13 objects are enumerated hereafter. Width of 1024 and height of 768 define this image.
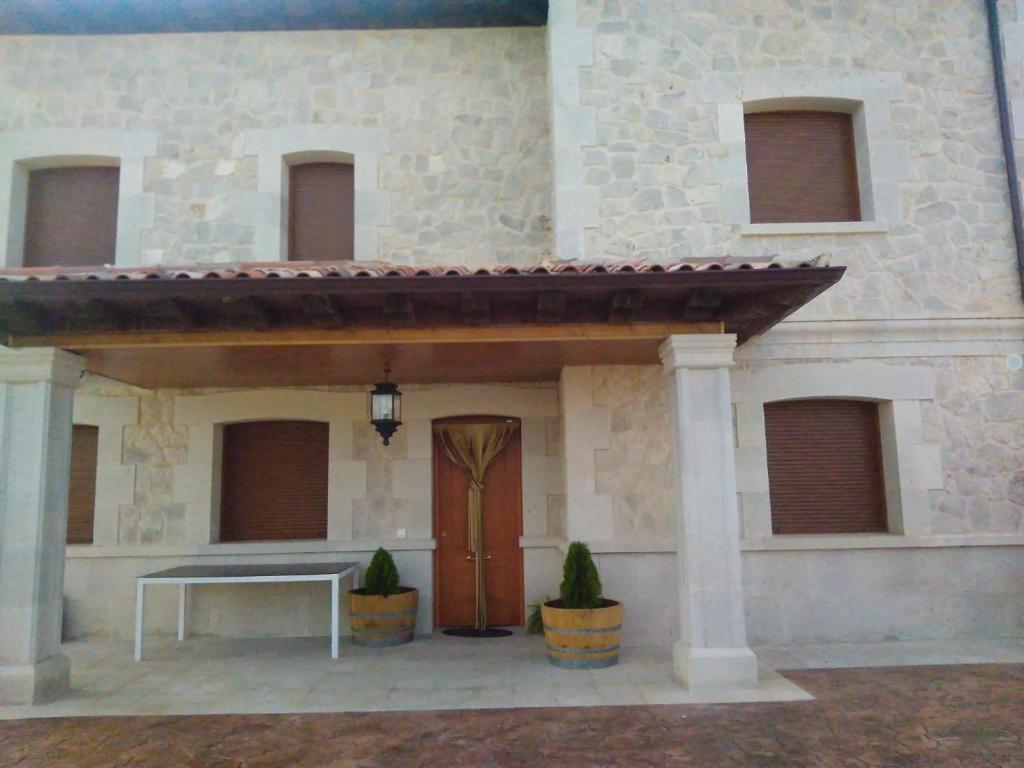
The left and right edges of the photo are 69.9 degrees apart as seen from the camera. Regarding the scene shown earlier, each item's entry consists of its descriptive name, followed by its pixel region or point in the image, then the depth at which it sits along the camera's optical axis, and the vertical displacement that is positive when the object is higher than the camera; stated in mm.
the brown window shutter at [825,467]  6875 +92
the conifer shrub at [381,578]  6898 -855
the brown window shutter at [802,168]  7176 +3046
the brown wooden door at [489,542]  7562 -599
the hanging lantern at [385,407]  6535 +704
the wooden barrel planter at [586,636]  5840 -1224
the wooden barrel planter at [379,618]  6789 -1212
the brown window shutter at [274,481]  7691 +83
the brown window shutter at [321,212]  7930 +2992
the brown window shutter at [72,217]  7871 +2980
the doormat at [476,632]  7191 -1451
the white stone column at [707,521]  5180 -301
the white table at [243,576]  6352 -758
